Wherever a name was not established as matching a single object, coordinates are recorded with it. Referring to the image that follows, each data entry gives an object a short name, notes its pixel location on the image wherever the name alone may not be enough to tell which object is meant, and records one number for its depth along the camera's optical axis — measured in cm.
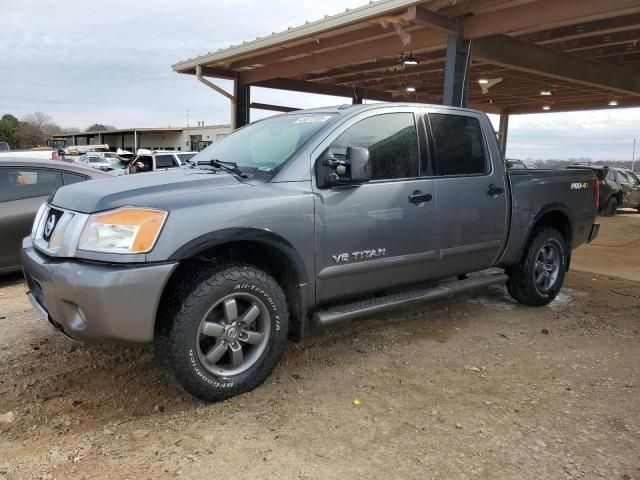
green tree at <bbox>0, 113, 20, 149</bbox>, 5866
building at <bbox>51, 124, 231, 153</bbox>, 5319
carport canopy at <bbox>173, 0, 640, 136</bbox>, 765
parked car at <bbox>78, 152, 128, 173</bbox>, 2735
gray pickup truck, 278
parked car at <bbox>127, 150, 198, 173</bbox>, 1870
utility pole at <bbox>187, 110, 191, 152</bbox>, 5739
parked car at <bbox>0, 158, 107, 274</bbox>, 568
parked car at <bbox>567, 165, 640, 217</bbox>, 1609
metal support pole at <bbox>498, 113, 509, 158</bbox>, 2128
